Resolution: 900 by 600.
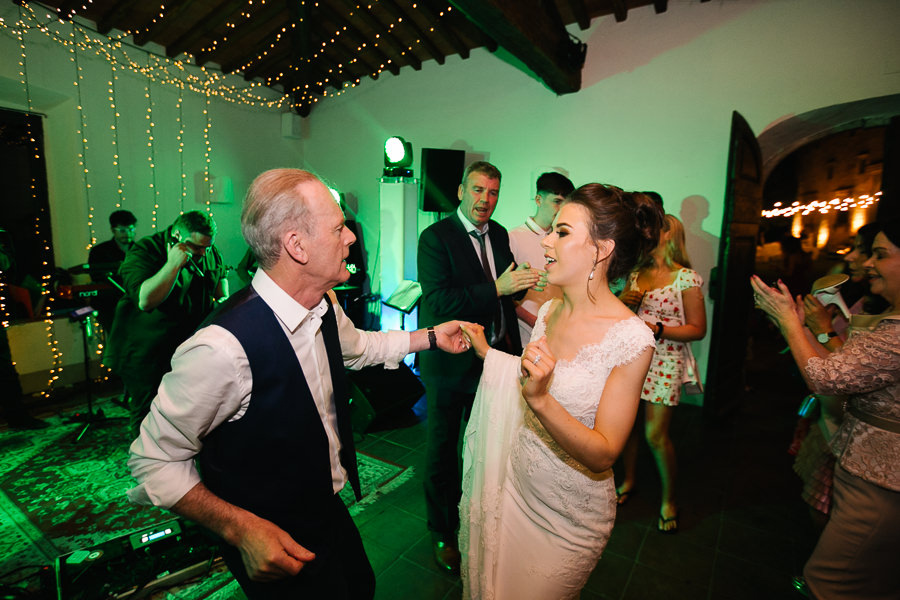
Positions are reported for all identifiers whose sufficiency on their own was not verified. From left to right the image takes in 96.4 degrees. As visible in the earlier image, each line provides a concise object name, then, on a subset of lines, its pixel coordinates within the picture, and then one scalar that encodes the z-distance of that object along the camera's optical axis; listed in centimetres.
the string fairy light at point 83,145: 509
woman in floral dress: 256
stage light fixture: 543
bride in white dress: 136
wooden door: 367
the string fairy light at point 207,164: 650
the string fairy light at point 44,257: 461
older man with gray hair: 108
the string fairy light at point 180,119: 614
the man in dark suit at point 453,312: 216
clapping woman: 147
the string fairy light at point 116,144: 543
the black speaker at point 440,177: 543
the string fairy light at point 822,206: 852
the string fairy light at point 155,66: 474
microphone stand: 368
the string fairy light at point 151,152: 580
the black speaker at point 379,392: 382
